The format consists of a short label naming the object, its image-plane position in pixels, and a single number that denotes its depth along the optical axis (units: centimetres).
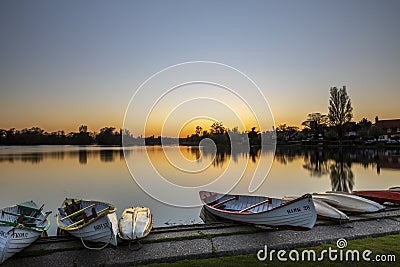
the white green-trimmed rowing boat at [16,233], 432
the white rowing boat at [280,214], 516
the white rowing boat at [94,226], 480
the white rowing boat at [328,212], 593
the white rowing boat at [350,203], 683
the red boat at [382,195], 779
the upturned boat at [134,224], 501
